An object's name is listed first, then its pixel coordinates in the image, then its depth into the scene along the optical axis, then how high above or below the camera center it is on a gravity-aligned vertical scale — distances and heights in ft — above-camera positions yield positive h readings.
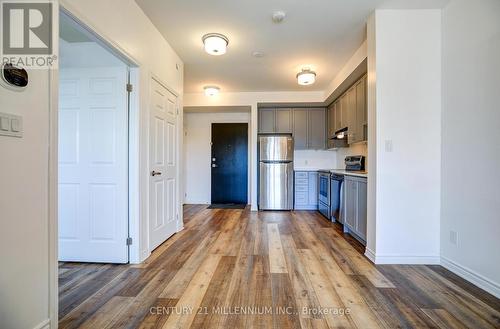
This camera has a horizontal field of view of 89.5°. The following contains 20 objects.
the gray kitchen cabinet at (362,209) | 9.44 -1.74
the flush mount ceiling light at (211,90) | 15.47 +4.56
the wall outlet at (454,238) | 7.48 -2.19
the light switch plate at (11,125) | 3.83 +0.59
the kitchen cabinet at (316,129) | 17.94 +2.51
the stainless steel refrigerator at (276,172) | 17.13 -0.56
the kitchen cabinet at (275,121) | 18.02 +3.08
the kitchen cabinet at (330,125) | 16.69 +2.72
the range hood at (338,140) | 15.10 +1.62
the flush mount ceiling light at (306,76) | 12.63 +4.43
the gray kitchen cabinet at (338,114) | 15.30 +3.10
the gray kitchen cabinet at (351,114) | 12.98 +2.66
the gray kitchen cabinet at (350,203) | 10.60 -1.69
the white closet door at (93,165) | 8.09 -0.06
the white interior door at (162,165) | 9.14 -0.06
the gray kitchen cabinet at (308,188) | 17.58 -1.67
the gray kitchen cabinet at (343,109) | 14.23 +3.17
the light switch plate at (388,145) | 8.13 +0.61
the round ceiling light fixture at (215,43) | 9.53 +4.61
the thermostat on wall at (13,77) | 3.88 +1.36
